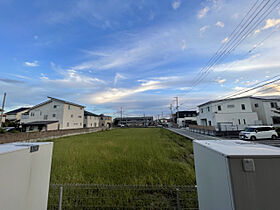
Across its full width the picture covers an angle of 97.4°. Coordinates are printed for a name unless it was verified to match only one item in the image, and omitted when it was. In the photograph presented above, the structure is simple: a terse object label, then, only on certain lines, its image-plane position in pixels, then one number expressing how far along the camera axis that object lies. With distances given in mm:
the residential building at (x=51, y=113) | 19703
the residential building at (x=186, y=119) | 34931
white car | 9984
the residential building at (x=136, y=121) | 60100
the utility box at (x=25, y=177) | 1016
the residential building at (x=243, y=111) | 17203
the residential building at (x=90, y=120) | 28156
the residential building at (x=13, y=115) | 28050
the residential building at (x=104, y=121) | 39066
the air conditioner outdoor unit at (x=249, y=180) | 841
